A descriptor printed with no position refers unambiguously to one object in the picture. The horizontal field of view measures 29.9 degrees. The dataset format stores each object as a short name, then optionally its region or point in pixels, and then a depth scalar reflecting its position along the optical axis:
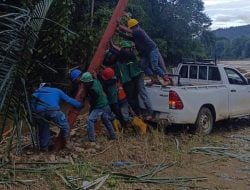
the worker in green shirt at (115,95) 9.06
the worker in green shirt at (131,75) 9.70
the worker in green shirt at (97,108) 8.47
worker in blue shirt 7.61
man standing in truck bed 9.84
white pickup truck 9.66
